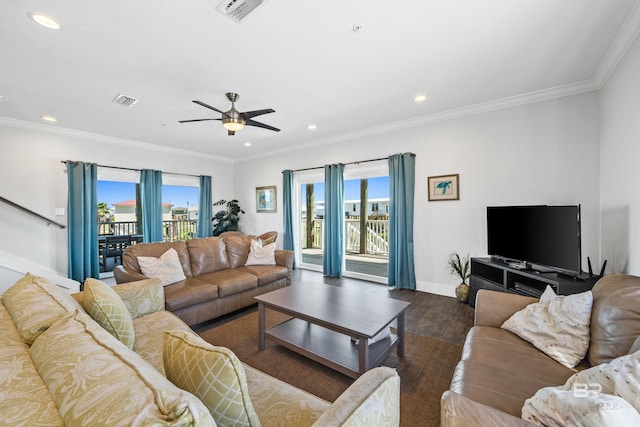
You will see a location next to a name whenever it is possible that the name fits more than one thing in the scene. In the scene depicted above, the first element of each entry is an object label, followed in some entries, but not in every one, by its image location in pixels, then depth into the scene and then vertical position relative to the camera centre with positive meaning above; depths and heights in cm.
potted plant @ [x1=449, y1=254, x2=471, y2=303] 354 -83
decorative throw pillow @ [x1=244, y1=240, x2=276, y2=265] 397 -62
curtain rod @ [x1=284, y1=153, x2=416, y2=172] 426 +91
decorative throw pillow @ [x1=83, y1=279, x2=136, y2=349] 150 -57
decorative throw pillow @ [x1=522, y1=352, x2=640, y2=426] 75 -60
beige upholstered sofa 60 -48
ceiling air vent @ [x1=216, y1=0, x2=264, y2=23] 178 +143
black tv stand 235 -70
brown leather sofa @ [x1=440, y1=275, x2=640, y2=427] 121 -82
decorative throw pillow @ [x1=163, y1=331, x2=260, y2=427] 77 -50
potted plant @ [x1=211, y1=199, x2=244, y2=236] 642 -10
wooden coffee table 191 -82
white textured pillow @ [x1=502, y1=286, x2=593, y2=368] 144 -68
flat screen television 247 -26
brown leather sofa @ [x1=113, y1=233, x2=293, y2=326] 284 -79
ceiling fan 291 +108
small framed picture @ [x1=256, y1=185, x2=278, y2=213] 611 +35
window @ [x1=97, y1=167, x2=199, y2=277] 494 +16
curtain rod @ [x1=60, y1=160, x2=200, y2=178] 438 +87
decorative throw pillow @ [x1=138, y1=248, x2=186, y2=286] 296 -60
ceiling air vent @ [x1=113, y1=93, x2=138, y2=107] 318 +141
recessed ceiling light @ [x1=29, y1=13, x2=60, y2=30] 187 +141
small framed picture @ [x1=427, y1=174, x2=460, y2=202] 379 +37
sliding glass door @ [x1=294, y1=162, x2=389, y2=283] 538 -23
